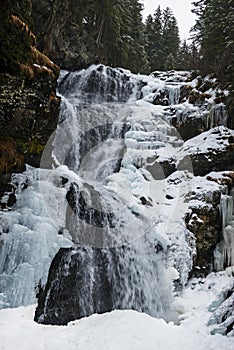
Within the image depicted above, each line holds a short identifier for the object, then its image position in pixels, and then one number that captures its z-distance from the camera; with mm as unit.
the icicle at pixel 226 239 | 12188
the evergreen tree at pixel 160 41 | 34281
